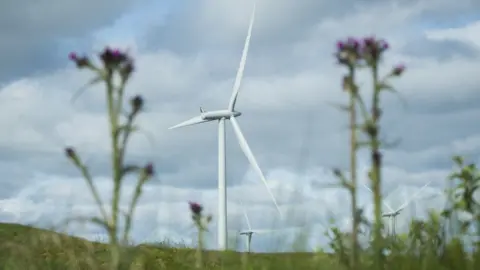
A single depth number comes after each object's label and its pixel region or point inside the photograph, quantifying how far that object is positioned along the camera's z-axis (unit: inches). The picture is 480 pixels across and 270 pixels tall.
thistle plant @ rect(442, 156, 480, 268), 480.1
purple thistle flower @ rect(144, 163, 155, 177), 291.0
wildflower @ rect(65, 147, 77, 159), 297.0
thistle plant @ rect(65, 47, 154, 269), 283.1
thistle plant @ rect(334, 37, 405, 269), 290.7
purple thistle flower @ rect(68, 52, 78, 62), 298.0
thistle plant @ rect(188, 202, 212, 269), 347.3
